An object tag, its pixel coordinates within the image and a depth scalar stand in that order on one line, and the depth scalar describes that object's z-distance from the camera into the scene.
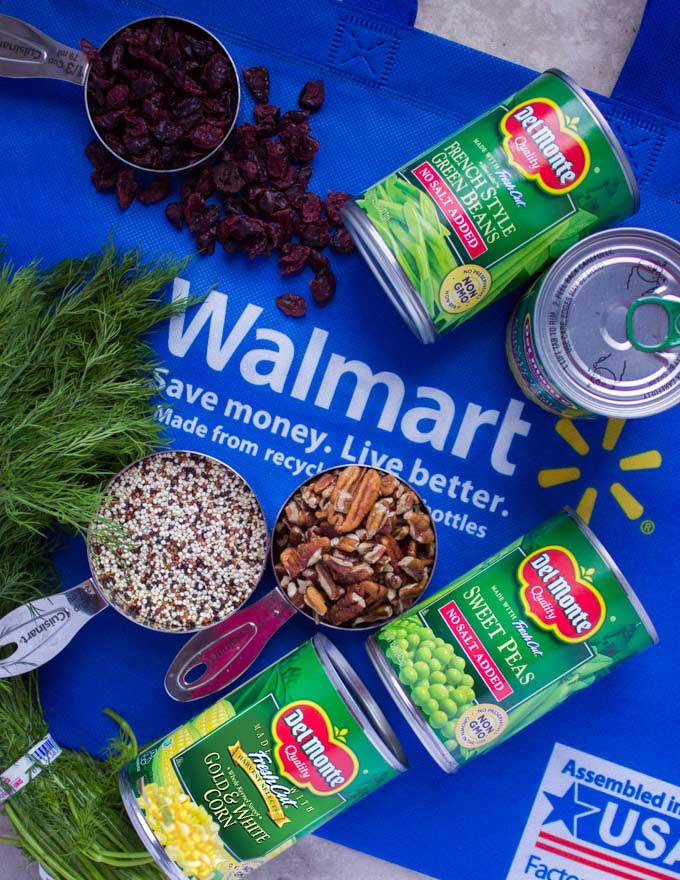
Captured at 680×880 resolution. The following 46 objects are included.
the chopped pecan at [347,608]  0.56
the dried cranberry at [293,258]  0.59
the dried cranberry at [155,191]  0.60
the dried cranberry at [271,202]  0.59
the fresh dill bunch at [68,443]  0.56
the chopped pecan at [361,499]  0.57
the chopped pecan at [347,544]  0.56
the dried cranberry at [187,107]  0.58
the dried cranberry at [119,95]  0.58
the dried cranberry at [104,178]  0.60
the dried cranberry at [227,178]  0.59
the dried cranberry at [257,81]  0.60
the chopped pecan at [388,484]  0.58
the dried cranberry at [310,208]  0.59
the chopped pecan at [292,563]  0.57
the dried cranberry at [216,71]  0.58
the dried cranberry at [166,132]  0.58
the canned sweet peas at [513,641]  0.53
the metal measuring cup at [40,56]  0.58
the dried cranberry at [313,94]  0.60
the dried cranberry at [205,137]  0.58
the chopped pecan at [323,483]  0.58
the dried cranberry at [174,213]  0.60
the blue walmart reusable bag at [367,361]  0.60
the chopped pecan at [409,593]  0.57
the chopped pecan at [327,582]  0.56
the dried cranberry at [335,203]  0.59
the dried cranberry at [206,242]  0.59
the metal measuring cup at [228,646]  0.58
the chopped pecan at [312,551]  0.56
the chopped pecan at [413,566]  0.57
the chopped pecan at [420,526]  0.57
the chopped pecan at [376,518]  0.57
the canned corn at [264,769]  0.54
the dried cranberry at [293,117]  0.60
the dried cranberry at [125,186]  0.59
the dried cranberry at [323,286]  0.59
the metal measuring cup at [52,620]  0.57
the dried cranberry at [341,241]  0.59
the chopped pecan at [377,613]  0.57
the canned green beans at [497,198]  0.53
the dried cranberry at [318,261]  0.59
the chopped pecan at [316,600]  0.57
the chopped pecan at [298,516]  0.58
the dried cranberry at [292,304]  0.60
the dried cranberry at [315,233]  0.59
